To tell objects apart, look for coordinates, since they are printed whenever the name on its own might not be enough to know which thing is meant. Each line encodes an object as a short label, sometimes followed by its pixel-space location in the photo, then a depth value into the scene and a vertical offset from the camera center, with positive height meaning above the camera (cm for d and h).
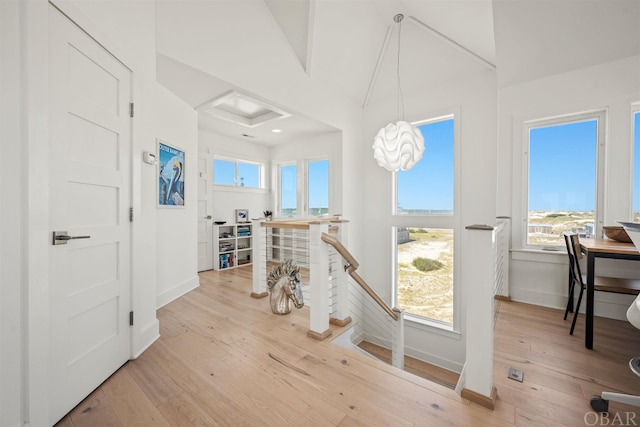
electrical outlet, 171 -113
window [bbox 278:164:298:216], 588 +53
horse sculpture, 271 -84
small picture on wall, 321 +47
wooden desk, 186 -31
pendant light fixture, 269 +74
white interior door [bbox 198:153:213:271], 478 -2
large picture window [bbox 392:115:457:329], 411 -31
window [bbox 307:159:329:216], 537 +55
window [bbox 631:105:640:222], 266 +51
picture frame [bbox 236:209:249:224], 555 -10
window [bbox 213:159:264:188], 525 +86
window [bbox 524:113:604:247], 297 +45
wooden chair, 198 -58
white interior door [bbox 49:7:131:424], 138 -1
